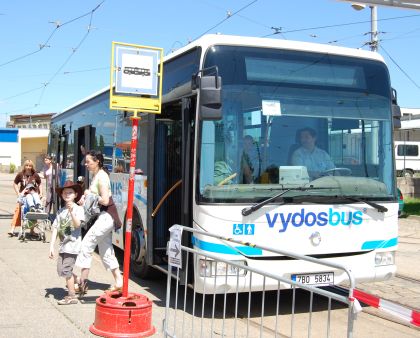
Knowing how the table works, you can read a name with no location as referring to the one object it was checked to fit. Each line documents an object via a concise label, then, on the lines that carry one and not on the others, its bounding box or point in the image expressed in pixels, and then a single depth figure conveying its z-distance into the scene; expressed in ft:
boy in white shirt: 22.68
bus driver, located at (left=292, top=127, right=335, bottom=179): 21.02
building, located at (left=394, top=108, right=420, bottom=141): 88.17
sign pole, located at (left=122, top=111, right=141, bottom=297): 19.08
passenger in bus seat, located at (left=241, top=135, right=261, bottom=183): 20.34
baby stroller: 39.09
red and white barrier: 11.22
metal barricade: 17.75
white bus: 20.03
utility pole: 65.77
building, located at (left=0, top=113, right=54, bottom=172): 225.35
